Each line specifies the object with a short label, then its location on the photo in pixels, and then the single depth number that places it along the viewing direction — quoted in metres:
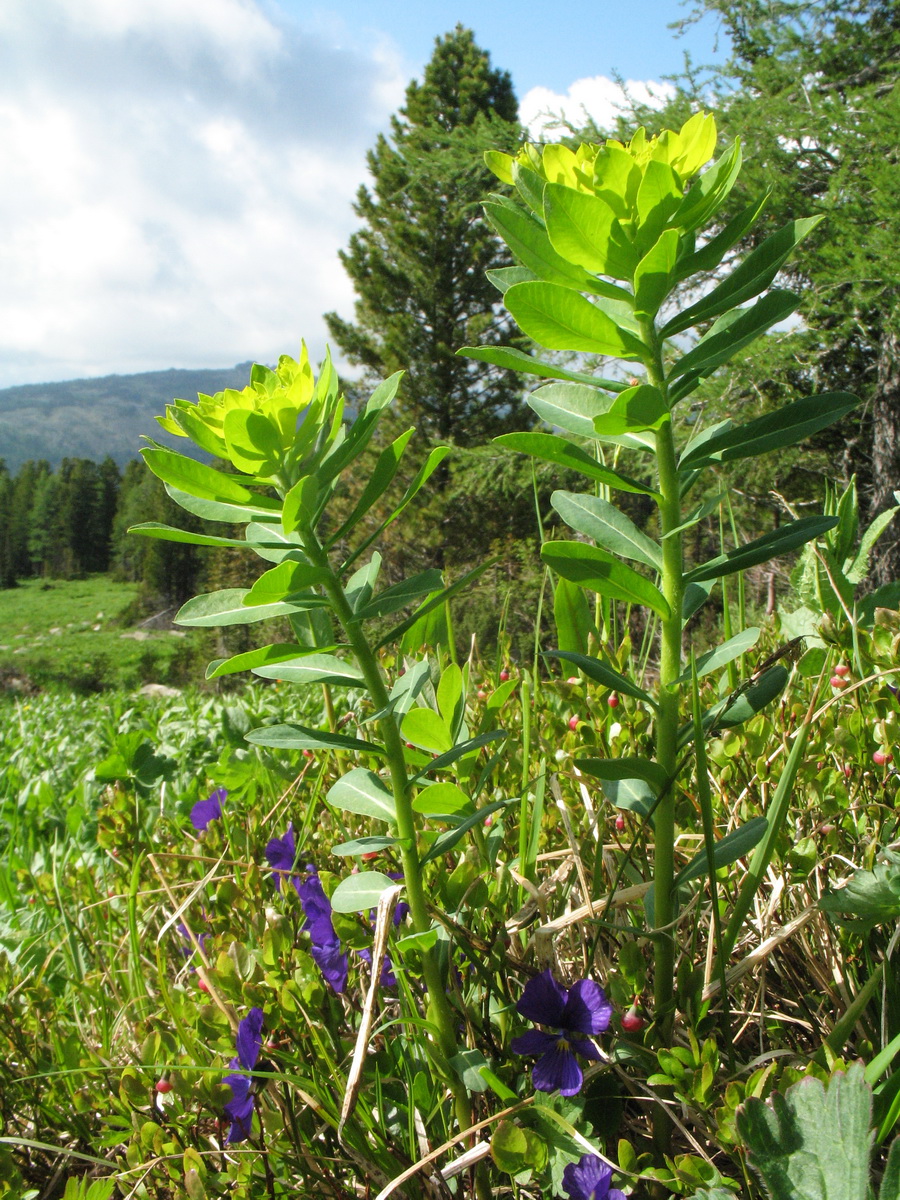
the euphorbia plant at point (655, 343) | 0.73
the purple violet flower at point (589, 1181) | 0.71
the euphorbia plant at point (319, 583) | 0.76
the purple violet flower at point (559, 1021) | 0.79
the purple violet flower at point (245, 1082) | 0.84
